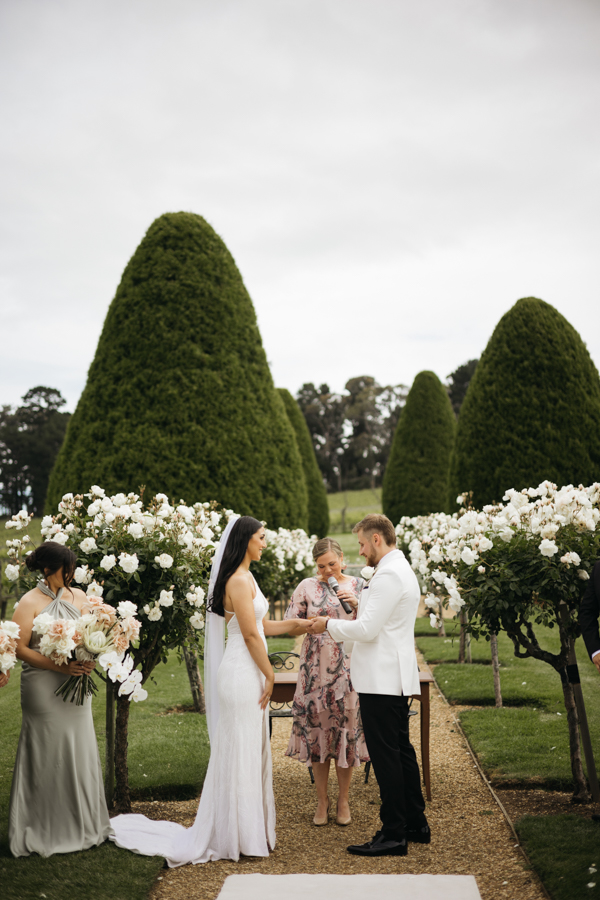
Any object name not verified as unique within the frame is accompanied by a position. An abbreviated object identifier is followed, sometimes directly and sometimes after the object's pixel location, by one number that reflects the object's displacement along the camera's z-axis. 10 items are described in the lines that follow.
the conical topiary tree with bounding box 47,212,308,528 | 10.62
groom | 3.76
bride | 3.76
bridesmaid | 3.71
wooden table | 4.82
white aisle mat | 3.15
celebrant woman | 4.37
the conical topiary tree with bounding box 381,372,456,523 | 21.19
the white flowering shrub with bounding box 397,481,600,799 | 4.30
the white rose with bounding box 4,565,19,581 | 4.36
